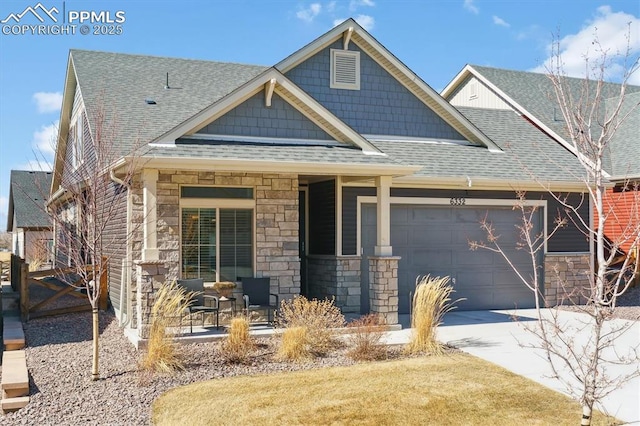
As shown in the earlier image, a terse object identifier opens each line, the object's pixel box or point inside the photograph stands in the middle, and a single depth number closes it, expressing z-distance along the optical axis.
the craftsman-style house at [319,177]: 11.16
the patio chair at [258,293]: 11.22
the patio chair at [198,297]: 10.53
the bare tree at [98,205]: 8.14
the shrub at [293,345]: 8.99
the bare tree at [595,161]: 4.85
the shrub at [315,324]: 9.38
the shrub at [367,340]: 9.17
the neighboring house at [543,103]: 18.03
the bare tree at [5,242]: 59.70
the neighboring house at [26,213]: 31.48
